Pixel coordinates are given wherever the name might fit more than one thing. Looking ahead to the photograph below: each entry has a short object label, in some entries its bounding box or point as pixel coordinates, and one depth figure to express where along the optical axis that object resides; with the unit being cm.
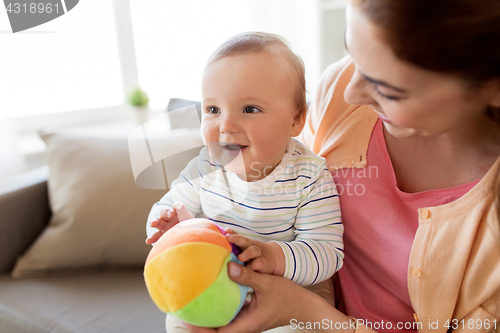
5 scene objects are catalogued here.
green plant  262
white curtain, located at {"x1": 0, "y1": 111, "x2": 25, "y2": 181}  190
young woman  58
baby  84
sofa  116
